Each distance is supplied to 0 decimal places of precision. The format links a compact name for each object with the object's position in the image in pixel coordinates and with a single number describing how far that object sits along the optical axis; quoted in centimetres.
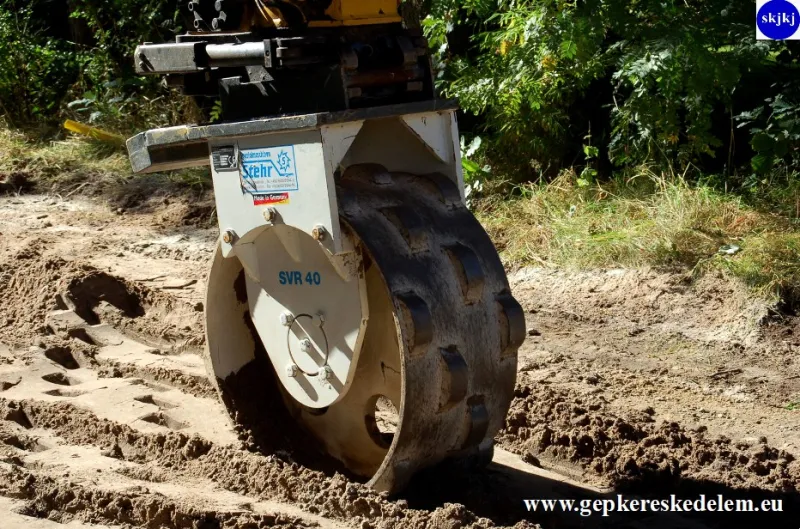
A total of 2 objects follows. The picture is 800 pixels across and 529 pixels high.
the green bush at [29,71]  1038
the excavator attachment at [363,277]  357
